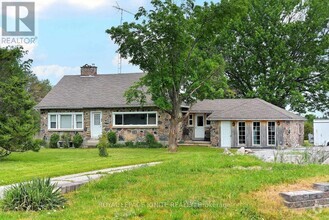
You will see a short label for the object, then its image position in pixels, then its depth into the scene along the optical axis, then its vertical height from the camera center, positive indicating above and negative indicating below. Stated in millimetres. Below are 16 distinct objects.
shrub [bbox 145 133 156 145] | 30125 -726
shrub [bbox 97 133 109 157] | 21062 -935
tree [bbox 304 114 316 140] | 38375 +183
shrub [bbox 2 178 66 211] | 7594 -1236
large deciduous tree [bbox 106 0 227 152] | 24203 +4409
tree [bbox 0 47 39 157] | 19094 +727
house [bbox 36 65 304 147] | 28938 +783
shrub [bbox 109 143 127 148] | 30578 -1155
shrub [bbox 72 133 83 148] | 31595 -818
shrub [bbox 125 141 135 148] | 30336 -1078
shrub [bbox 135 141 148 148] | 29850 -1075
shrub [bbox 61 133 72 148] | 31969 -820
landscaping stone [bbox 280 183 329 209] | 7566 -1254
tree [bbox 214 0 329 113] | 36688 +6794
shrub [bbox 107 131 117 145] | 31062 -663
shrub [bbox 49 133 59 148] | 31953 -853
